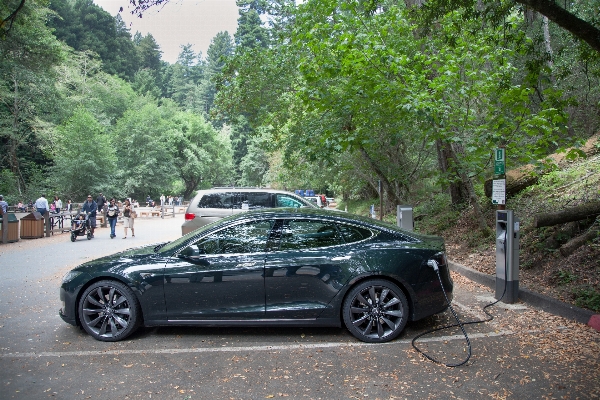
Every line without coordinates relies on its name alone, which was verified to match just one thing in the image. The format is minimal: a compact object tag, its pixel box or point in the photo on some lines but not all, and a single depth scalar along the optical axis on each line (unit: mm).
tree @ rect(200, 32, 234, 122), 91644
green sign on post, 7172
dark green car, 5117
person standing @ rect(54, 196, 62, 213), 30347
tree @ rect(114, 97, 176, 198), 53219
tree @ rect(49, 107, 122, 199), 41406
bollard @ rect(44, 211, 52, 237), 18609
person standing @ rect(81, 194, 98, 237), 17609
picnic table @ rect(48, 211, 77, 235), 19148
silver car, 12172
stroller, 17002
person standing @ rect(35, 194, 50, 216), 22969
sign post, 7059
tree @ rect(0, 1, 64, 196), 25234
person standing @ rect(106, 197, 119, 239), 17922
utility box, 9938
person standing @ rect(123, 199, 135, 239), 17917
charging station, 6535
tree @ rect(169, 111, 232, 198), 59219
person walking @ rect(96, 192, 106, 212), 22055
